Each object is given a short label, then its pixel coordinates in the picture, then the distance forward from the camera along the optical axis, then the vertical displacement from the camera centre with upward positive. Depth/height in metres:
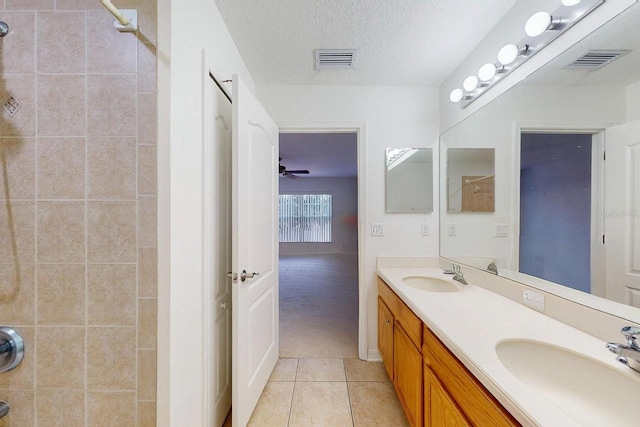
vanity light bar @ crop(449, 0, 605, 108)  1.01 +0.83
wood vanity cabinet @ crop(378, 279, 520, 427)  0.73 -0.67
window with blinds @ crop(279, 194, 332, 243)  8.31 -0.19
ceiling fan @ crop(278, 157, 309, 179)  4.97 +0.89
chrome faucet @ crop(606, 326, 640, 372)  0.68 -0.39
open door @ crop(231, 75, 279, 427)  1.29 -0.23
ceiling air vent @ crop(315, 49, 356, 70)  1.70 +1.11
